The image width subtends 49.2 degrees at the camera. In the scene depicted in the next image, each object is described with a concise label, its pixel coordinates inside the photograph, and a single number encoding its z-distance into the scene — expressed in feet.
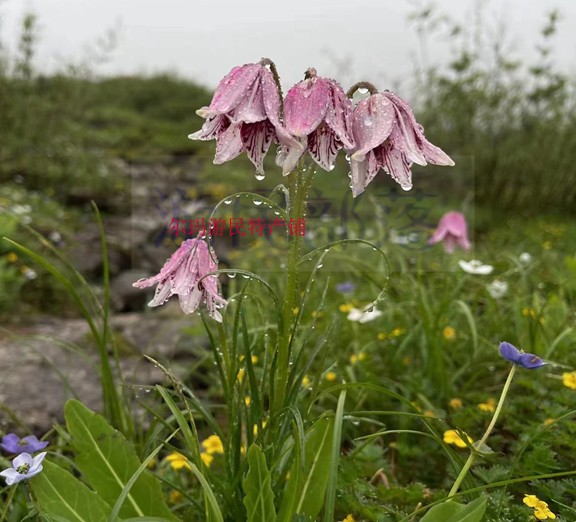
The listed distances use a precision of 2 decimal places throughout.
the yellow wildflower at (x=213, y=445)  1.00
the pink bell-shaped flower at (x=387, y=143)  0.62
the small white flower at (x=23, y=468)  0.65
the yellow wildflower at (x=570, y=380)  0.96
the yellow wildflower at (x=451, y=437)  0.92
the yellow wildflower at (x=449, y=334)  1.35
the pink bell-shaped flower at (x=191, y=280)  0.71
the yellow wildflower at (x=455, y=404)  1.12
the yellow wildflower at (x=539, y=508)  0.72
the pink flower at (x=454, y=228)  1.69
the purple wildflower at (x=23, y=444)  0.76
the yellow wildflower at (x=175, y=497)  0.98
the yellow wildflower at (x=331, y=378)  1.29
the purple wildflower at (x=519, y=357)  0.74
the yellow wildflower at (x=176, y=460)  0.95
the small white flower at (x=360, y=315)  1.33
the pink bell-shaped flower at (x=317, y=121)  0.59
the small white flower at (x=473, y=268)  1.43
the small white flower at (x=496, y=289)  1.53
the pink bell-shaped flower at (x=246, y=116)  0.61
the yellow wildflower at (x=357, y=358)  1.28
